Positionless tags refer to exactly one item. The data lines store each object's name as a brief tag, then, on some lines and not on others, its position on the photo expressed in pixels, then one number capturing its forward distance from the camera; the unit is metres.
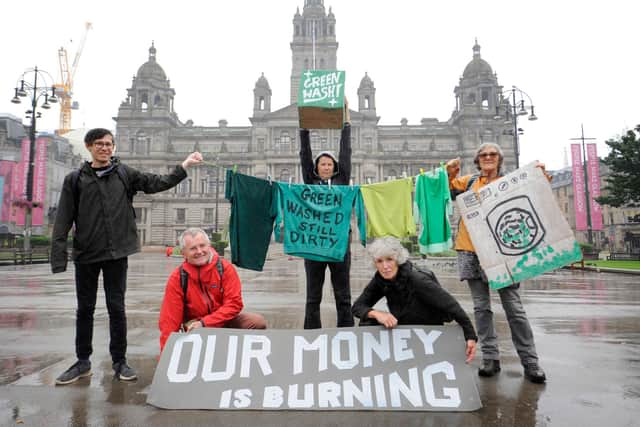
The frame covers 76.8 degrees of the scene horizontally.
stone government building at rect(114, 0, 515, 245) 56.06
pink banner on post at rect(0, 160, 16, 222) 40.72
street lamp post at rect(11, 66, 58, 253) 20.33
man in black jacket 3.79
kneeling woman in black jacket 3.51
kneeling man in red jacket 3.67
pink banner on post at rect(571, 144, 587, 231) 26.34
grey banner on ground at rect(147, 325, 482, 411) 3.05
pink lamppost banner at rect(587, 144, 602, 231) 26.34
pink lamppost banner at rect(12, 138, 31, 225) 35.28
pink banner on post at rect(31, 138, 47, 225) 33.41
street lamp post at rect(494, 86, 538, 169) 19.22
